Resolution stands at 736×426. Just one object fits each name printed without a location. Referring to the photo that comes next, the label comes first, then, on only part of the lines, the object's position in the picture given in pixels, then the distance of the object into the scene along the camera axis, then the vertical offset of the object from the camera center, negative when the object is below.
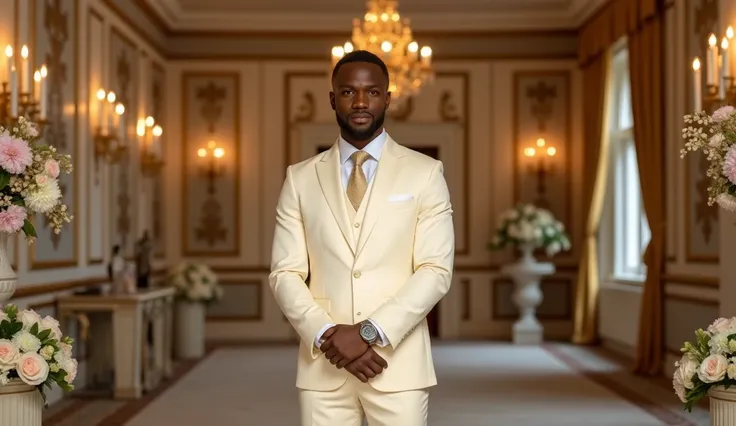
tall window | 9.45 +0.40
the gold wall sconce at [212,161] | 10.75 +0.64
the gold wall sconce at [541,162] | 10.73 +0.64
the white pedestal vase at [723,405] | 3.20 -0.61
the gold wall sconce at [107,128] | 7.66 +0.72
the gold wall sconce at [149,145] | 8.80 +0.69
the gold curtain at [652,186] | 7.85 +0.28
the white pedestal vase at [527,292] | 10.07 -0.75
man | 2.30 -0.10
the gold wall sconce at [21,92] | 5.47 +0.74
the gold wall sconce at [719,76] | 5.76 +0.86
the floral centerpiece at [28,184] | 3.61 +0.13
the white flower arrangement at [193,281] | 9.18 -0.58
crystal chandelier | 7.61 +1.37
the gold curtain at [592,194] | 9.77 +0.26
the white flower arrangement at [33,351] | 3.28 -0.45
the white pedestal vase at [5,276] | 3.80 -0.22
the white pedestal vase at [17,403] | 3.32 -0.63
